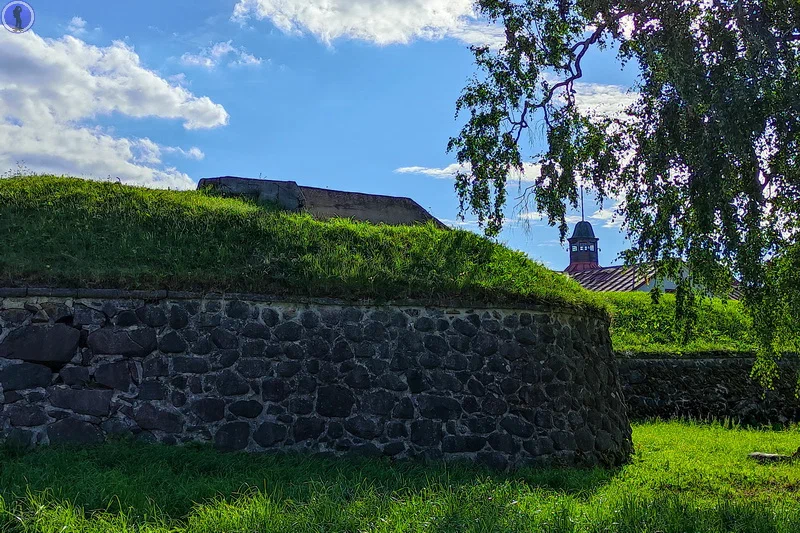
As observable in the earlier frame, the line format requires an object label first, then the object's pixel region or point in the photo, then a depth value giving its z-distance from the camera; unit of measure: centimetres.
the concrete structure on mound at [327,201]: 1468
